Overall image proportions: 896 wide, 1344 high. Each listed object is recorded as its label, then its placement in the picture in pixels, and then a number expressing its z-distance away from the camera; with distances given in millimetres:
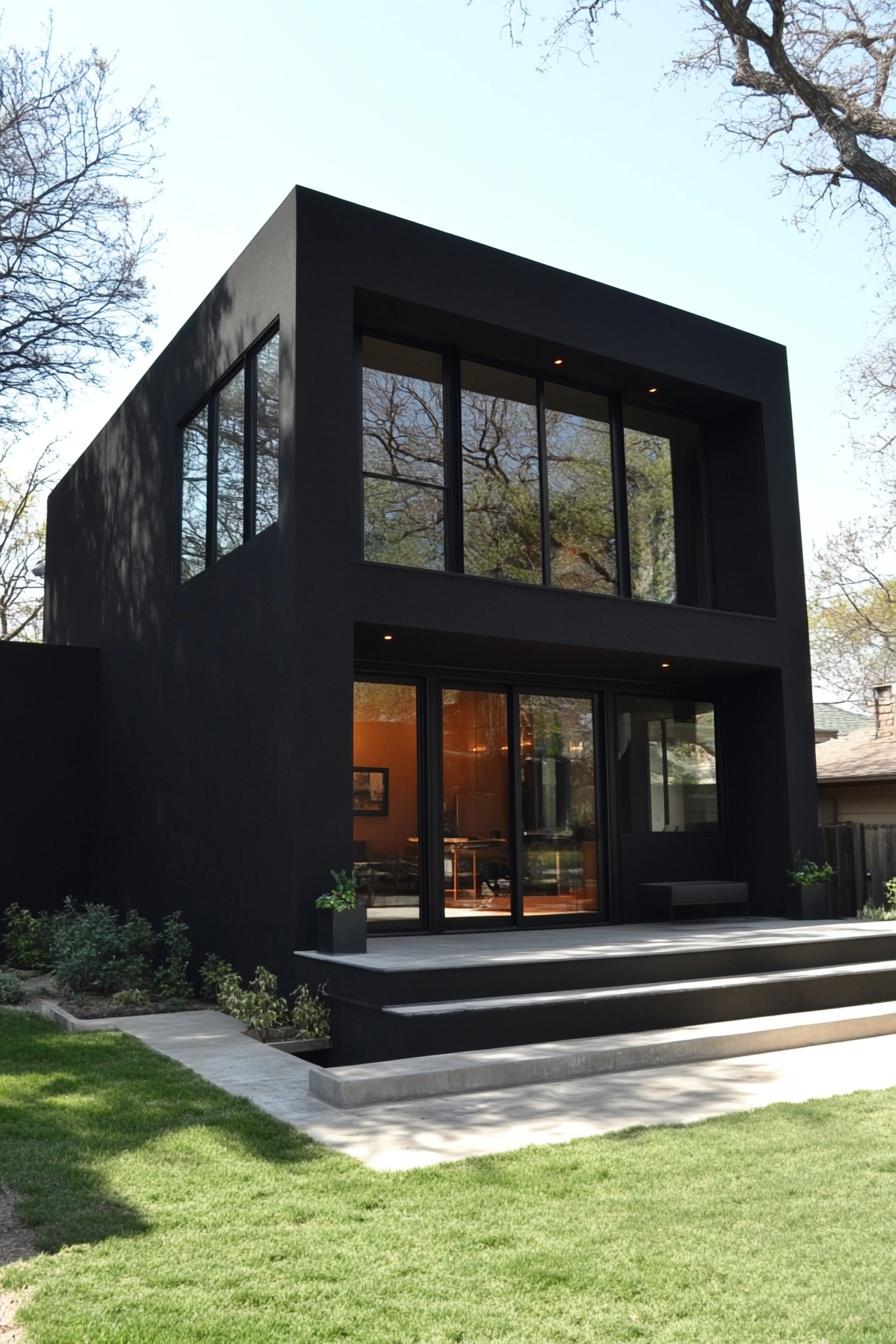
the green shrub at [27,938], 11055
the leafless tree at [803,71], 8469
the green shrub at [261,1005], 7355
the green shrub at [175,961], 9086
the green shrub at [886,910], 11031
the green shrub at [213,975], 8648
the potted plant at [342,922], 7453
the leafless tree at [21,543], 25547
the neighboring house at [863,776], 17297
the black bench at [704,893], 10109
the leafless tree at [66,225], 13109
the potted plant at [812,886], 10375
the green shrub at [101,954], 9000
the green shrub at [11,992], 8930
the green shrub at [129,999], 8547
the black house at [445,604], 8203
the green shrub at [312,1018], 7223
